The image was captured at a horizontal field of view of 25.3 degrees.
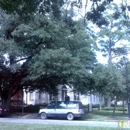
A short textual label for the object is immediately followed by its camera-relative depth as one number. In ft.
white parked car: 92.04
